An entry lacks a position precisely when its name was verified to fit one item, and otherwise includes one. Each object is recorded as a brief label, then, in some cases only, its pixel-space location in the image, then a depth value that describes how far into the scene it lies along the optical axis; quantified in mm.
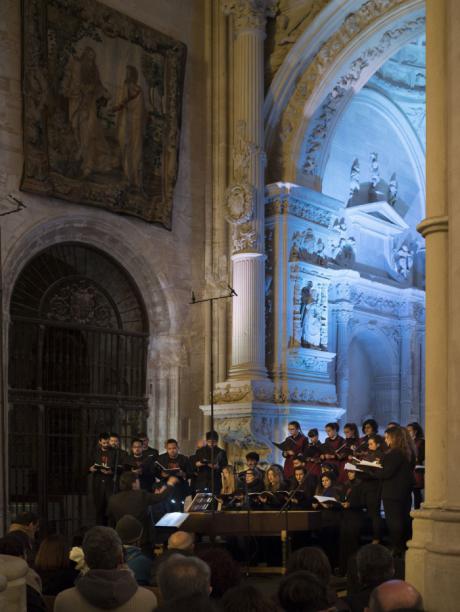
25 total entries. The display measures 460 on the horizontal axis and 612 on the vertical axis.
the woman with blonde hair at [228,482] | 13159
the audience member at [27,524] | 8625
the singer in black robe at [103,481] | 13938
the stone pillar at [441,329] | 7562
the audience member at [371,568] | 5680
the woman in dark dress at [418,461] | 12195
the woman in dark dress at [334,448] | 13453
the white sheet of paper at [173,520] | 11617
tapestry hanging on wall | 15578
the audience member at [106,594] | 4812
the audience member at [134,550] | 7434
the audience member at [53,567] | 6824
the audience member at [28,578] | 5516
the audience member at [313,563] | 5613
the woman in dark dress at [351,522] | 11719
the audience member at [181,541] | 7020
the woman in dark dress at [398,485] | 10875
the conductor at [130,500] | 11312
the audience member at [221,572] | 5480
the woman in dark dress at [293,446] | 14555
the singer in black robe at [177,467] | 14164
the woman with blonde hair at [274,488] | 12680
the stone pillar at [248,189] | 16875
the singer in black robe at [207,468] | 14516
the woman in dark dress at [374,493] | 11500
